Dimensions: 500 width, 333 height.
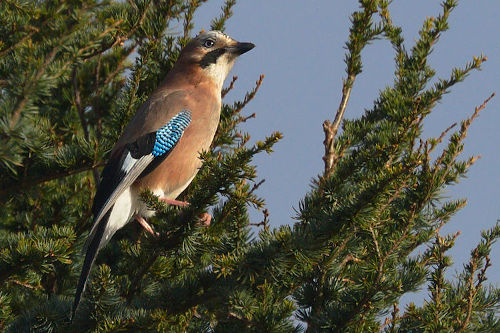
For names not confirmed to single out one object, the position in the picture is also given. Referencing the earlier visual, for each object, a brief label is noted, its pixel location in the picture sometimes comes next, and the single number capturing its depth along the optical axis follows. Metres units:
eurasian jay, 10.83
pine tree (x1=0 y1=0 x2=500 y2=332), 7.55
